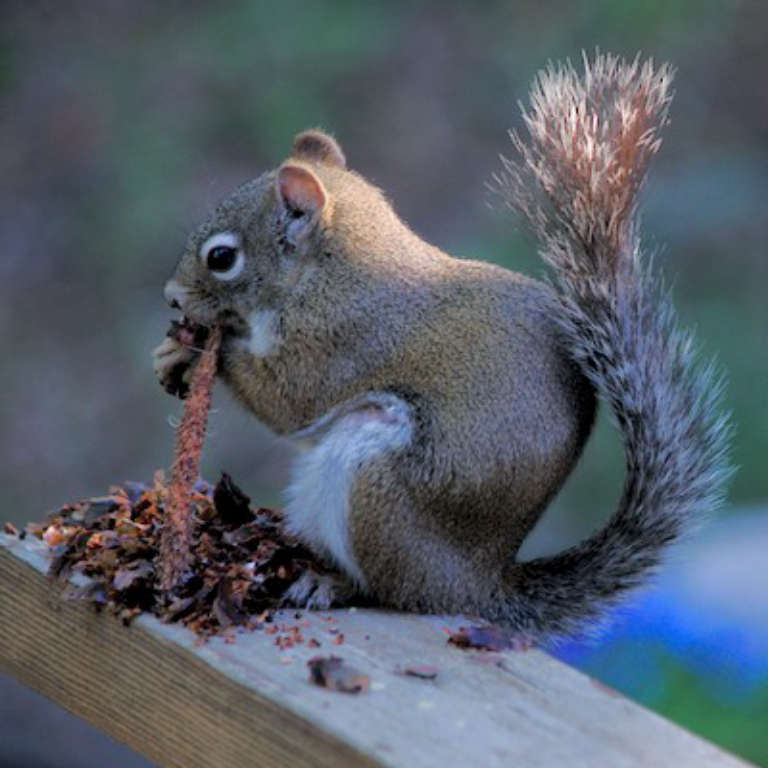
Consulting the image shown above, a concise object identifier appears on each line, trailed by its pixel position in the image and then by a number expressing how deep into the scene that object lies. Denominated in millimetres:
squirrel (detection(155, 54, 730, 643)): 2657
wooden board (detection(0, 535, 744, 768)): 2563
